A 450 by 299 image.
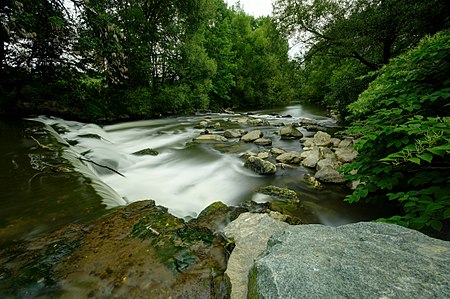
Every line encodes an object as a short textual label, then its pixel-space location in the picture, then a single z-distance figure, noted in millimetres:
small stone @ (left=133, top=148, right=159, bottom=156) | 6570
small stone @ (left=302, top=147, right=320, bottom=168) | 5426
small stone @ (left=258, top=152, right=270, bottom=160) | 6132
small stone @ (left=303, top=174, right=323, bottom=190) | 4476
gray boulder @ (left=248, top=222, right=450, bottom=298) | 988
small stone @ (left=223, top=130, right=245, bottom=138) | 8578
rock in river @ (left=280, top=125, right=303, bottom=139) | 8461
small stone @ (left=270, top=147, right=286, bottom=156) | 6457
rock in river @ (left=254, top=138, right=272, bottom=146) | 7539
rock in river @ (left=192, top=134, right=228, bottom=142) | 8156
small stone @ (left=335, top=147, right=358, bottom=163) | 5208
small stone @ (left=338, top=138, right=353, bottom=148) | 6277
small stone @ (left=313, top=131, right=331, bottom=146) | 6802
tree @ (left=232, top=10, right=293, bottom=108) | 24750
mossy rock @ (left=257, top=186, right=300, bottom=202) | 4015
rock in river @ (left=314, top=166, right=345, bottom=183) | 4516
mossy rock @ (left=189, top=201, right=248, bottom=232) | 2674
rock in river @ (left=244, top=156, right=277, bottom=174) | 5156
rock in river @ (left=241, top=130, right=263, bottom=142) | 7988
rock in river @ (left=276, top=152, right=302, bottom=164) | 5730
